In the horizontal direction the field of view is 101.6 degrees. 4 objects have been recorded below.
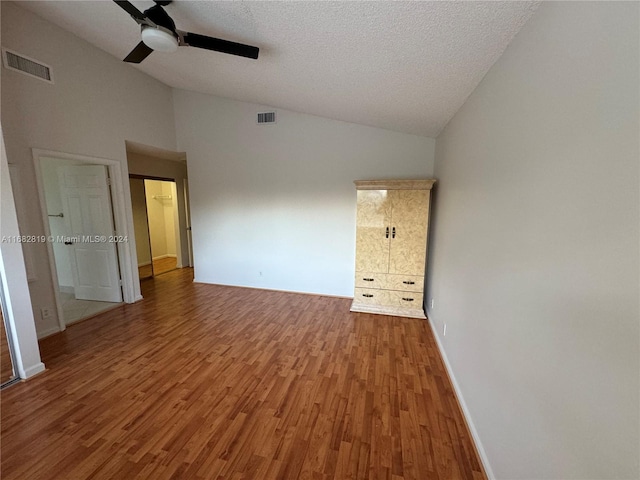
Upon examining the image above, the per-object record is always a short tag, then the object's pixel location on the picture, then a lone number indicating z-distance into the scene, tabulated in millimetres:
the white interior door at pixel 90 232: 3783
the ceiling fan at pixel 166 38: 1784
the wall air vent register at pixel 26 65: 2527
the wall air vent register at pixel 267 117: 4230
